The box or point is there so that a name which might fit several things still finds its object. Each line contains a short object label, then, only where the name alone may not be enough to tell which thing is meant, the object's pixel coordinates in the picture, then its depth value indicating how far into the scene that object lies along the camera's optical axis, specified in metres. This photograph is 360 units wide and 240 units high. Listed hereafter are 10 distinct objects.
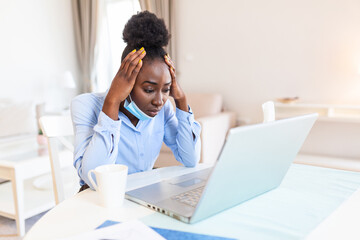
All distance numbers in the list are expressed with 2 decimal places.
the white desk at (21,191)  1.92
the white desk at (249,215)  0.62
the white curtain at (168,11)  3.74
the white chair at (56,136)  1.21
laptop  0.58
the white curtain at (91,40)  4.50
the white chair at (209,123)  2.79
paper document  0.58
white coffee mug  0.71
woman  0.97
